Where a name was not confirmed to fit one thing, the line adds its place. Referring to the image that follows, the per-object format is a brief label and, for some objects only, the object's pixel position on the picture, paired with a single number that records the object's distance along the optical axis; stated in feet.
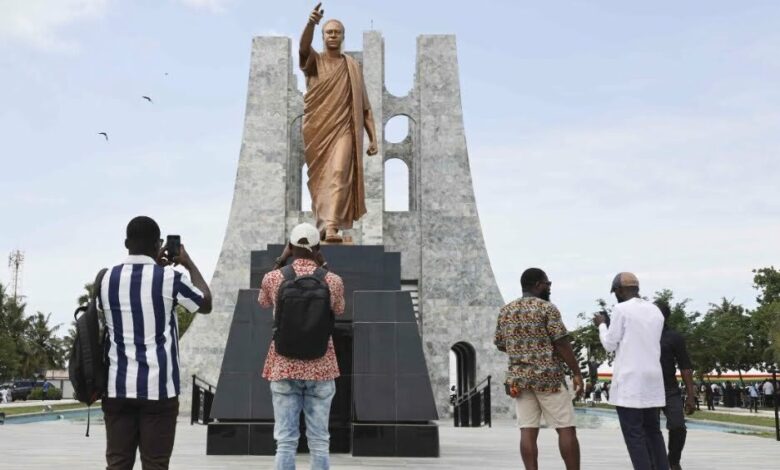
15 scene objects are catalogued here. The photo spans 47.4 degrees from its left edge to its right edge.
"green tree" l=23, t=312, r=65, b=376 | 194.54
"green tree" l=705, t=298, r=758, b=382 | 134.21
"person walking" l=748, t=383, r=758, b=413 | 96.51
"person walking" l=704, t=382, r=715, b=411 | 101.73
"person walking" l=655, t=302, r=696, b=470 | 21.90
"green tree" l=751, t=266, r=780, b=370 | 126.21
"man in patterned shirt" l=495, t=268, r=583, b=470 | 18.98
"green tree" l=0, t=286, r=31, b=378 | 152.66
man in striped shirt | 13.01
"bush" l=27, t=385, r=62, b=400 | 152.35
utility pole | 234.79
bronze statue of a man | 33.06
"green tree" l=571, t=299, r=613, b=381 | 145.48
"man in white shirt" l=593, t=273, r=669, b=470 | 18.49
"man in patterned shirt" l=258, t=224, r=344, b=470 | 15.69
